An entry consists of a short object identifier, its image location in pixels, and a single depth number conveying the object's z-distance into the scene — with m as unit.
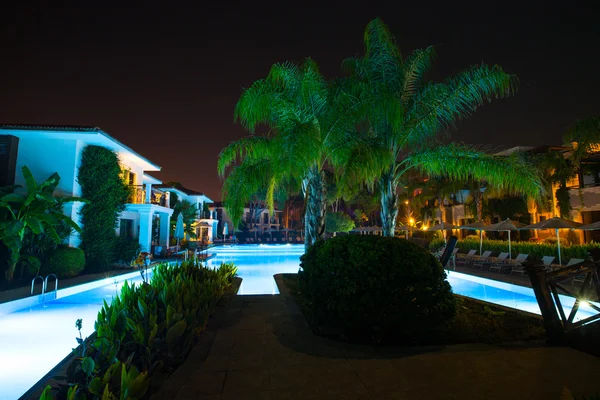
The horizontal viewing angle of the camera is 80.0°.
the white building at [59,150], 15.11
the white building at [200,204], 36.08
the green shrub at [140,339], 3.25
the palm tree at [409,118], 8.82
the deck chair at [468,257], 20.14
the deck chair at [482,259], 18.72
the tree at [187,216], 31.36
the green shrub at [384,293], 5.35
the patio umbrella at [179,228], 28.15
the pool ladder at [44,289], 10.38
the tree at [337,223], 36.69
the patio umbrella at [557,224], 15.80
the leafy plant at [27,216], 11.66
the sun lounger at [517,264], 15.80
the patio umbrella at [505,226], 18.48
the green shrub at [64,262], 13.79
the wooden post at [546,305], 5.32
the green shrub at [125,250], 18.31
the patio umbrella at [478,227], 20.49
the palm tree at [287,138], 8.75
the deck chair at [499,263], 16.85
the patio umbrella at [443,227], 23.34
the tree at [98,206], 16.64
